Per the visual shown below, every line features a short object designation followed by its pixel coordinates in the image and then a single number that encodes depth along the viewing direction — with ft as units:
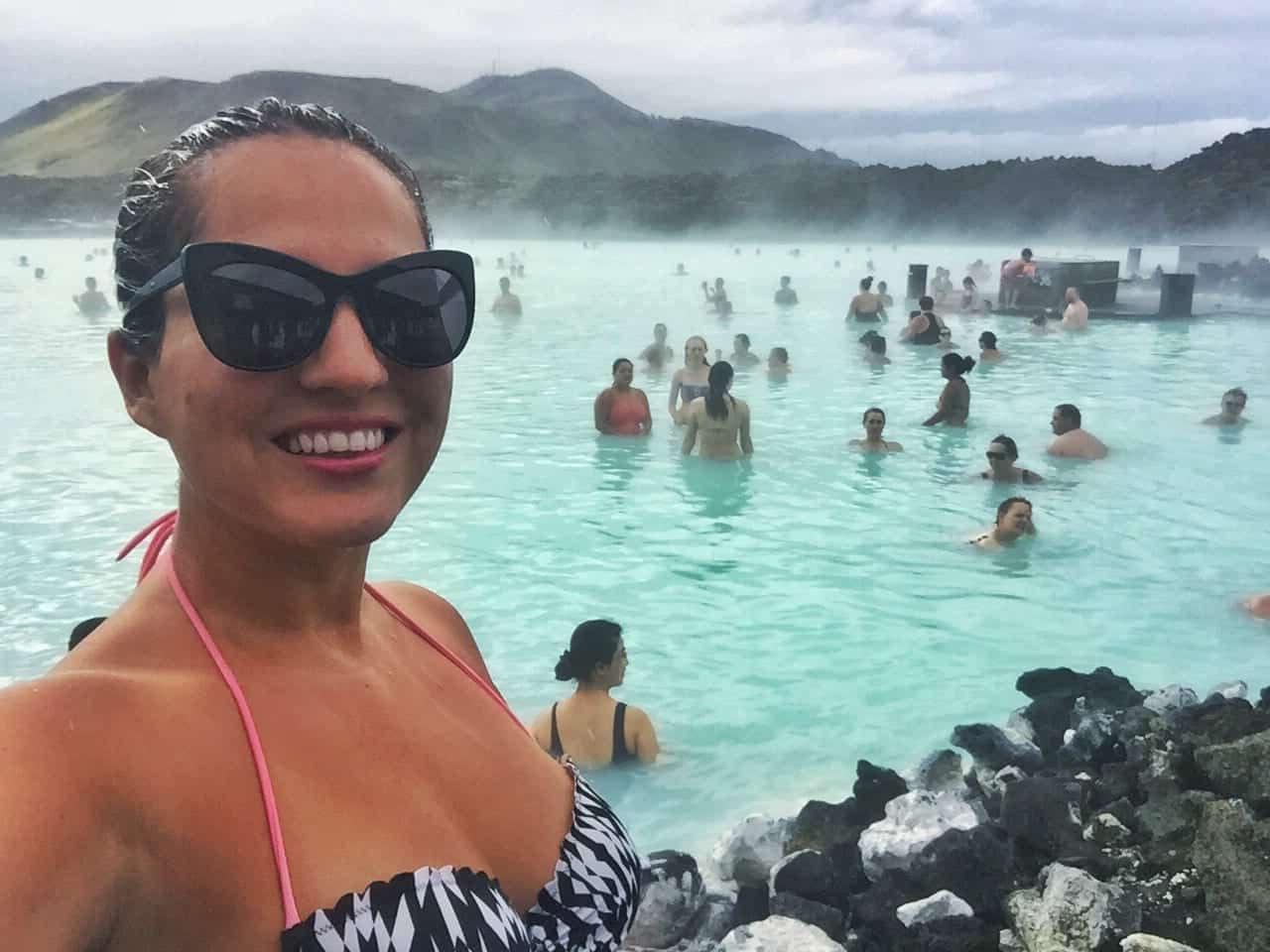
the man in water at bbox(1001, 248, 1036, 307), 72.79
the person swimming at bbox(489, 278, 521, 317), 66.28
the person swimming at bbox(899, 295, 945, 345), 54.13
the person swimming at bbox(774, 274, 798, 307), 73.73
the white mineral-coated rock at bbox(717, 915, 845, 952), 10.41
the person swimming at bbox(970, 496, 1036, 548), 24.76
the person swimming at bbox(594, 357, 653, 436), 34.58
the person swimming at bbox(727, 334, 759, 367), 47.96
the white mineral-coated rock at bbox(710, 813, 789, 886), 13.09
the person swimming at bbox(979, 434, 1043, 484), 29.37
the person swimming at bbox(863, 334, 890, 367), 49.93
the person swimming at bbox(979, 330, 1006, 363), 49.57
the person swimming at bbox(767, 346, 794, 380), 45.49
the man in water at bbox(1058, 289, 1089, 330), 61.05
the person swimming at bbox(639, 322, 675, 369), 44.96
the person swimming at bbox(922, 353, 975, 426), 36.40
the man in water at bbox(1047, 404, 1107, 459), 32.65
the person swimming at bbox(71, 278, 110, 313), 66.95
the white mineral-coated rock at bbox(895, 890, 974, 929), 10.82
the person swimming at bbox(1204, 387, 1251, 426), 36.60
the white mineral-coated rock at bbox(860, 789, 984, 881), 12.07
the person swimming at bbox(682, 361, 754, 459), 31.48
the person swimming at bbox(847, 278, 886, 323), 64.03
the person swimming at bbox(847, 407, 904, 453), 32.94
